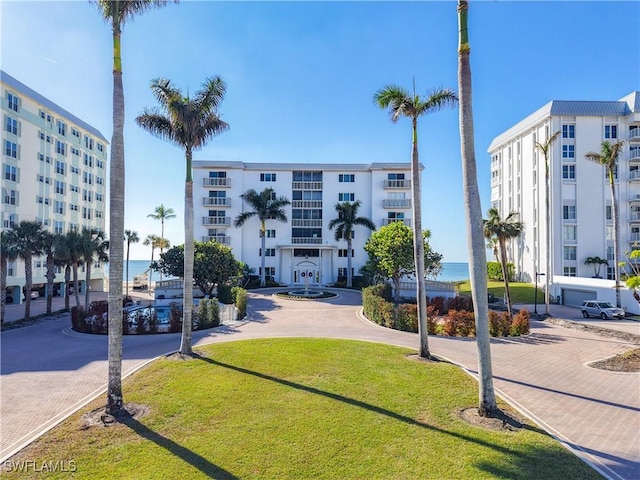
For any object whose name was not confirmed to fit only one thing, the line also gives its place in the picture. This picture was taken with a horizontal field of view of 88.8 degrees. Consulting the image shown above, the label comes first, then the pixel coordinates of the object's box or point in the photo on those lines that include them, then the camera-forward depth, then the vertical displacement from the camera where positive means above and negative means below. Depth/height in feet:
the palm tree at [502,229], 83.61 +5.60
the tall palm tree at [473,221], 29.53 +2.80
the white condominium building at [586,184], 129.70 +26.58
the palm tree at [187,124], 45.32 +18.54
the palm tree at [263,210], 146.72 +19.03
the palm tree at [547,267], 84.87 -4.48
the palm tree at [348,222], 145.69 +13.27
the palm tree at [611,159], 85.03 +24.69
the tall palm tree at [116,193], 30.66 +5.93
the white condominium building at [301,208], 156.66 +21.60
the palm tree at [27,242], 79.41 +2.81
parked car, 86.38 -16.09
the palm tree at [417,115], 45.68 +19.65
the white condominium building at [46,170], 121.70 +36.72
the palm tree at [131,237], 145.69 +7.12
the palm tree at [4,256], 75.20 -0.58
